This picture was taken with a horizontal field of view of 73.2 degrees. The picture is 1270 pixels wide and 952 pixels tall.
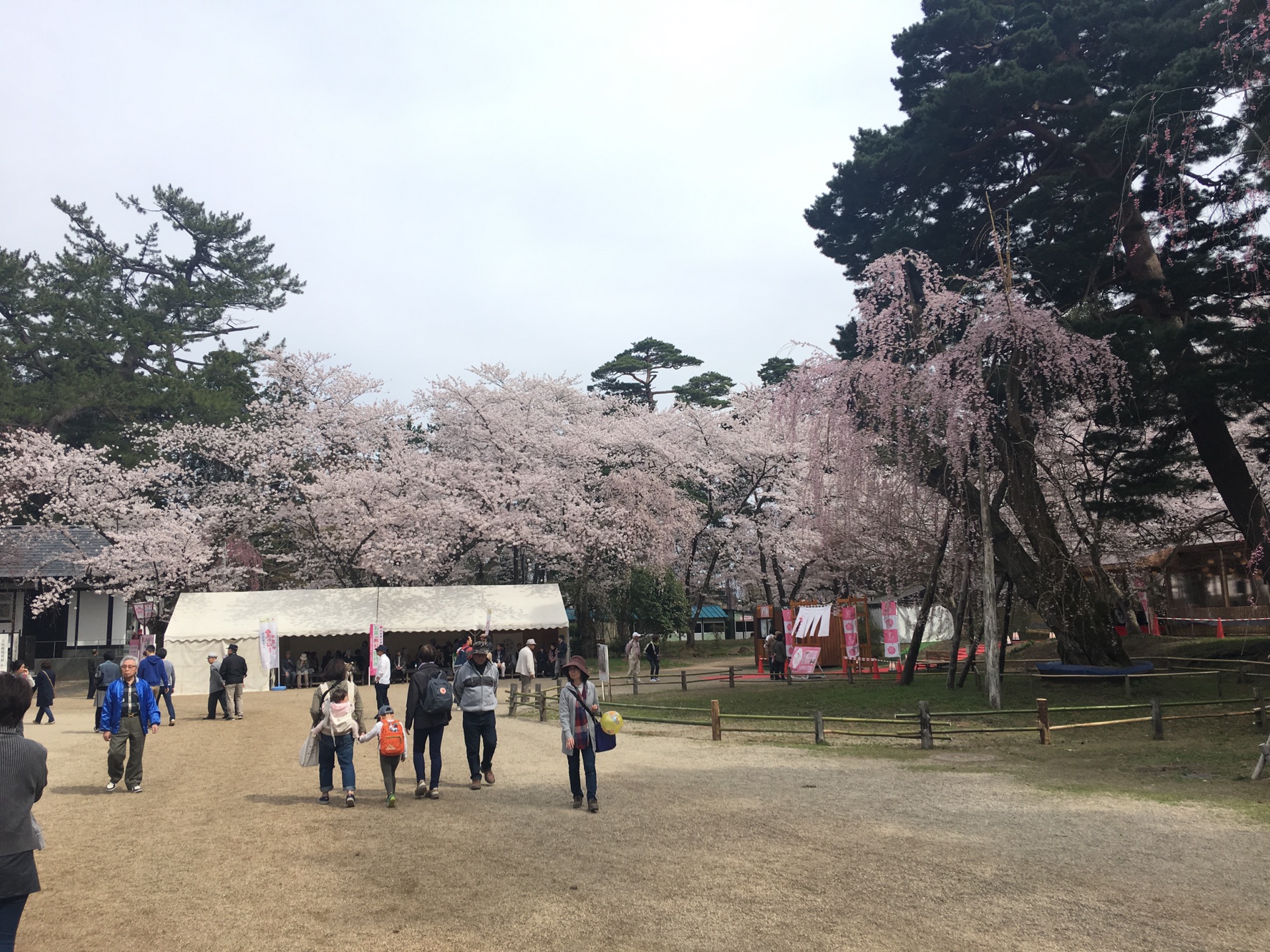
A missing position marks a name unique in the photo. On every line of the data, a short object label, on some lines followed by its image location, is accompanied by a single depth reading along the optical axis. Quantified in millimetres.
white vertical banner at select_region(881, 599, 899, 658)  21000
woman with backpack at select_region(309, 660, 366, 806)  7988
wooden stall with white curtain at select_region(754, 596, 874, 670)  25697
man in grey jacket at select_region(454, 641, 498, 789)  8820
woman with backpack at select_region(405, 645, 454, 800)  8656
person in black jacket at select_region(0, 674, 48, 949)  3502
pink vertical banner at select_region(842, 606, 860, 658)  22367
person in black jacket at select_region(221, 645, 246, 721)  17594
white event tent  24734
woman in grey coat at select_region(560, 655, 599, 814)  7980
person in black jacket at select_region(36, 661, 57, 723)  17047
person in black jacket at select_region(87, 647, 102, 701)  22422
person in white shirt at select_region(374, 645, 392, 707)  15680
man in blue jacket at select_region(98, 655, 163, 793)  8938
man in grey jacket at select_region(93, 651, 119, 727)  9938
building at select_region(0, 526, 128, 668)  27891
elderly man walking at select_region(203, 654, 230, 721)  17809
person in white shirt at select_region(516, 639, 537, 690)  20406
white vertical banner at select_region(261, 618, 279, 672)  25078
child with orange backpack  8172
